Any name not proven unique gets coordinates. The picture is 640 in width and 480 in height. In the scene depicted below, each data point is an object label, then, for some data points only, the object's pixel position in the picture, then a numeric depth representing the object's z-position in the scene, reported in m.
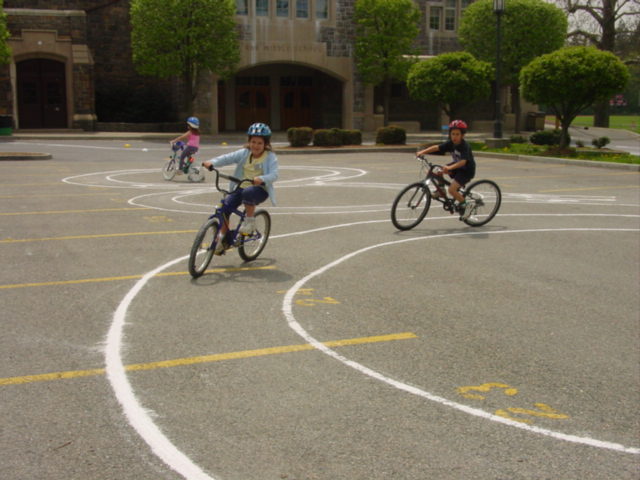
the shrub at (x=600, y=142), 32.06
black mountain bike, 12.09
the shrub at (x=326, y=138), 31.61
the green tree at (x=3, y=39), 33.12
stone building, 39.31
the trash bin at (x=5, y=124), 36.19
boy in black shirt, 11.99
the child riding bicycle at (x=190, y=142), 18.81
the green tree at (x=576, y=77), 26.27
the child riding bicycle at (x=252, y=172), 8.86
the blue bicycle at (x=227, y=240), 8.45
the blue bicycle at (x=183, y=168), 18.97
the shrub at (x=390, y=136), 33.28
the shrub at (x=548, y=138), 35.38
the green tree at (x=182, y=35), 36.66
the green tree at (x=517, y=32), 42.31
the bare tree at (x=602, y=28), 55.75
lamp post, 29.64
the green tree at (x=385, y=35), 42.91
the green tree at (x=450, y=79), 32.50
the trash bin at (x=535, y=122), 50.03
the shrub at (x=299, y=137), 31.44
